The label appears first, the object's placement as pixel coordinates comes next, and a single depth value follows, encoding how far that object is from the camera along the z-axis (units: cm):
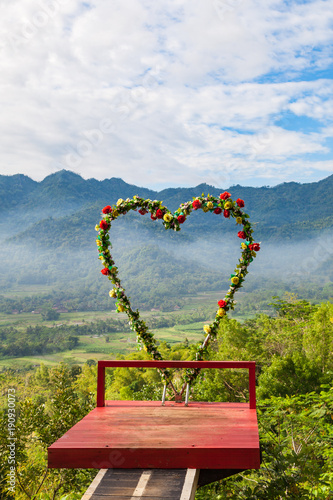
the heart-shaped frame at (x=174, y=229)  451
